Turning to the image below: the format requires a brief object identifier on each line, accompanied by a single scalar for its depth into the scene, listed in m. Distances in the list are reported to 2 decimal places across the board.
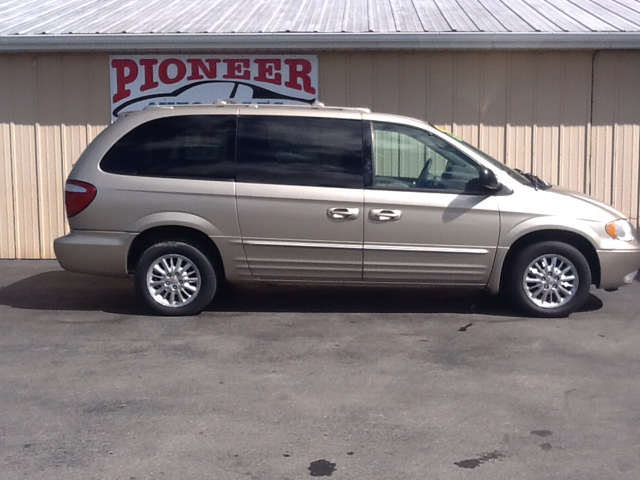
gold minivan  7.74
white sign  10.73
